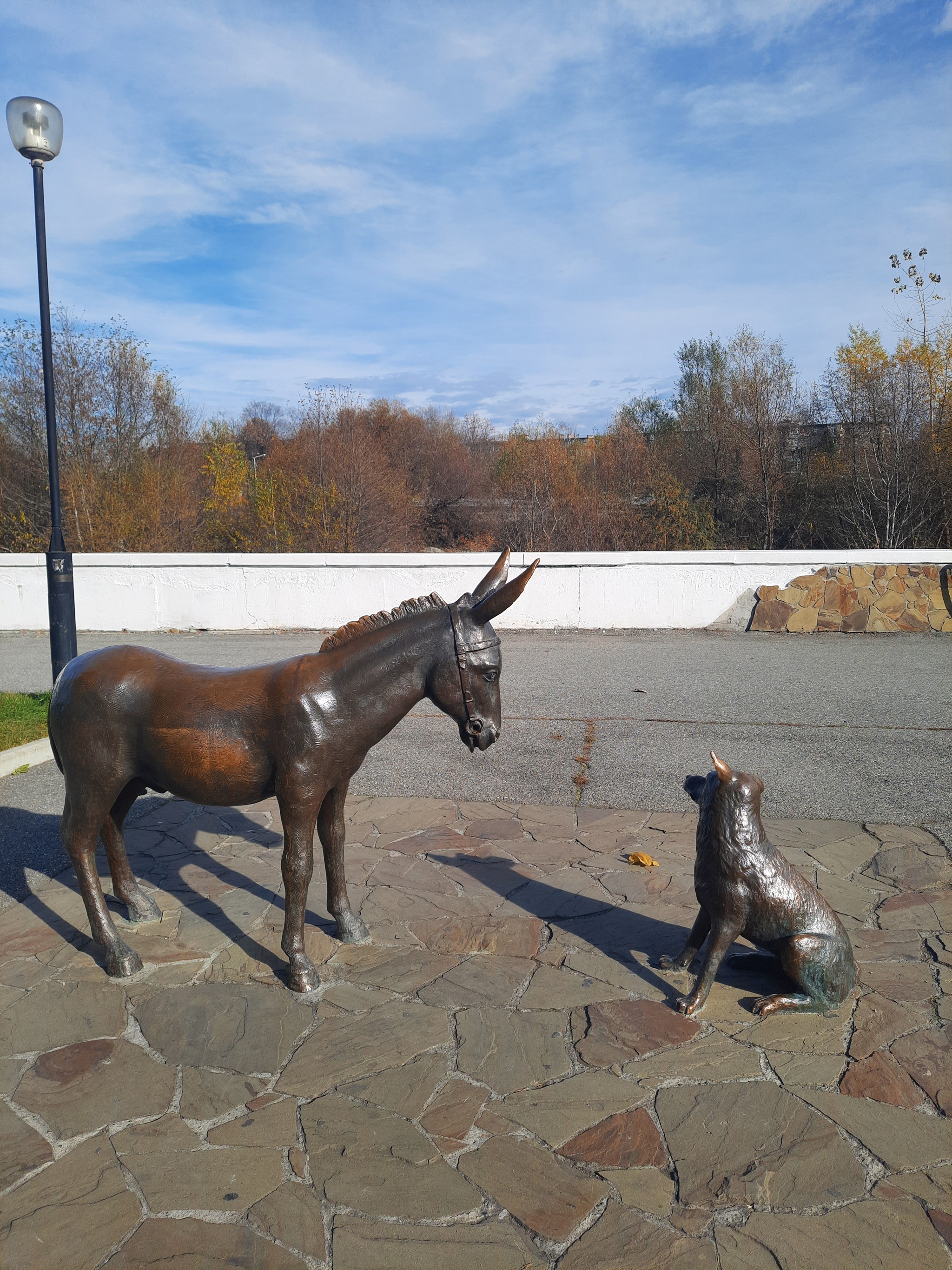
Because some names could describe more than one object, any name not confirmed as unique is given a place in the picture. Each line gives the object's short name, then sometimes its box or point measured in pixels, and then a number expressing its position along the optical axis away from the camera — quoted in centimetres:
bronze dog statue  315
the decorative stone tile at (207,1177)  235
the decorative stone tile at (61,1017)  310
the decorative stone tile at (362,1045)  292
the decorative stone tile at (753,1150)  240
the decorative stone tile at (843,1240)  217
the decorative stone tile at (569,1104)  267
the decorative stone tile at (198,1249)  215
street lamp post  718
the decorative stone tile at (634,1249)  217
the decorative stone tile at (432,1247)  217
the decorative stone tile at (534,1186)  232
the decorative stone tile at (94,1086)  271
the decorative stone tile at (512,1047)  293
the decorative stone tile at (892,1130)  254
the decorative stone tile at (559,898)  417
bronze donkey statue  327
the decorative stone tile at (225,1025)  303
